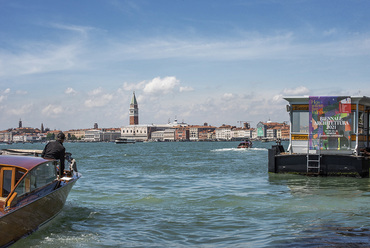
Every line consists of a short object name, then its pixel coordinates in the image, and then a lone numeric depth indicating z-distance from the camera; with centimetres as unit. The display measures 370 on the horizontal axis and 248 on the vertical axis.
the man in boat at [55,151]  1238
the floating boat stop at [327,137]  2103
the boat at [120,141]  19000
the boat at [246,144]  8269
